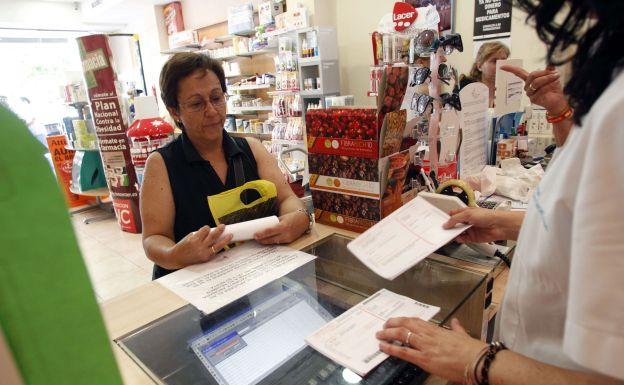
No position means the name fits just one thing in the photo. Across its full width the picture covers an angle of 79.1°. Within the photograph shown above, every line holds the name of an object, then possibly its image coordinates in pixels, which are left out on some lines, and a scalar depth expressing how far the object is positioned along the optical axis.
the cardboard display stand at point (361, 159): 1.34
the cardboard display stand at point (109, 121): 4.23
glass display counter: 0.79
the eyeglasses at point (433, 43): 1.93
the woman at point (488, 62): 3.08
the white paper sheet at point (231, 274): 1.04
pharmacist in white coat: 0.43
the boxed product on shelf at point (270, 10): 5.23
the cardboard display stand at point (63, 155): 5.63
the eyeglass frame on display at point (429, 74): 1.96
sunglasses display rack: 1.94
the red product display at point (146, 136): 3.91
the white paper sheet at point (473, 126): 2.00
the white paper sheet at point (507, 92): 2.17
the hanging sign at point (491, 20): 3.77
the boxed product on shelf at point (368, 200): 1.39
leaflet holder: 5.08
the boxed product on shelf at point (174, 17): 7.37
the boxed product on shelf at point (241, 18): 5.64
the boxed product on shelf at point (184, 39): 6.97
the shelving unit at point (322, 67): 4.70
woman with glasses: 1.61
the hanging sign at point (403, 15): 2.32
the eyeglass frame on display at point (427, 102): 1.94
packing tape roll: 1.29
